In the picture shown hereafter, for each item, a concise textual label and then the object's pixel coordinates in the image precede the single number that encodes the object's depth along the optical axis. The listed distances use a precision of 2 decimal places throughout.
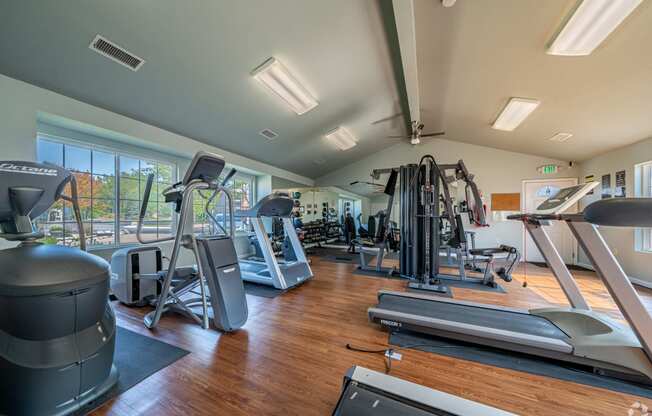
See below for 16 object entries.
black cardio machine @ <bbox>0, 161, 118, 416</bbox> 1.19
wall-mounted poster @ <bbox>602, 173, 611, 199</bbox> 4.66
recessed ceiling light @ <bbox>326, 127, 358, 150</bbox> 5.44
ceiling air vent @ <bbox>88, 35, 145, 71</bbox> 2.28
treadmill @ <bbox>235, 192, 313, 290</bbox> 3.25
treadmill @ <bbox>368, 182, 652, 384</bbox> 1.53
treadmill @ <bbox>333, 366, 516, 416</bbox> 1.19
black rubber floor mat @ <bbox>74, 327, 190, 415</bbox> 1.52
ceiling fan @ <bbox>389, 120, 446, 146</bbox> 4.89
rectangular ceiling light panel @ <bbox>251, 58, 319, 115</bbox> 3.04
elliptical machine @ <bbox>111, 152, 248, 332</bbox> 2.22
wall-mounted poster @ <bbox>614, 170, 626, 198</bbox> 4.30
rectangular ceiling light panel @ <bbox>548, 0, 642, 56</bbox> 1.96
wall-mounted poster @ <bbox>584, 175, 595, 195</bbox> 5.17
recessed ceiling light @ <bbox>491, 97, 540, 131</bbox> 3.75
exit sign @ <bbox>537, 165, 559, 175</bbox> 5.84
